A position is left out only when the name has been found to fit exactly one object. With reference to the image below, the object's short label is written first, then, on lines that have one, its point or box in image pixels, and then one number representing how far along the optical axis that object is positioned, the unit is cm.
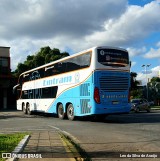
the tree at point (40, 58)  3328
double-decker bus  1240
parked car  2223
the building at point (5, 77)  3077
